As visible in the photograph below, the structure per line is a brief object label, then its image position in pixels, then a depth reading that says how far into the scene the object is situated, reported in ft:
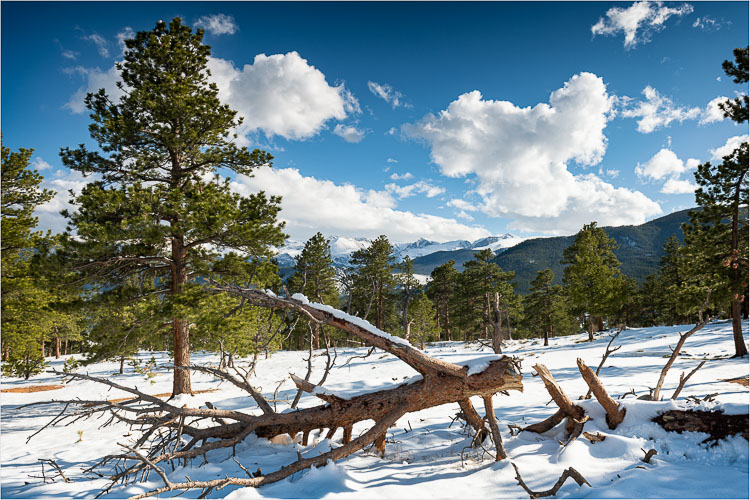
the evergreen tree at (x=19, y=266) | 41.34
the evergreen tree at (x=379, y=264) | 106.64
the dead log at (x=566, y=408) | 14.05
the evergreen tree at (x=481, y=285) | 111.45
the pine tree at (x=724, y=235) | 44.62
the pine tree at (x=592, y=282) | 86.89
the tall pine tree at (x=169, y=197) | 29.25
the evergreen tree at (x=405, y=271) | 108.15
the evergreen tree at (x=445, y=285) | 134.62
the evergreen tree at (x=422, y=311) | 94.48
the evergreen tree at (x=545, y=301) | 110.83
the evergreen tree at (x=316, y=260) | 104.01
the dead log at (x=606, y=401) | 13.71
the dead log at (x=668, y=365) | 15.21
